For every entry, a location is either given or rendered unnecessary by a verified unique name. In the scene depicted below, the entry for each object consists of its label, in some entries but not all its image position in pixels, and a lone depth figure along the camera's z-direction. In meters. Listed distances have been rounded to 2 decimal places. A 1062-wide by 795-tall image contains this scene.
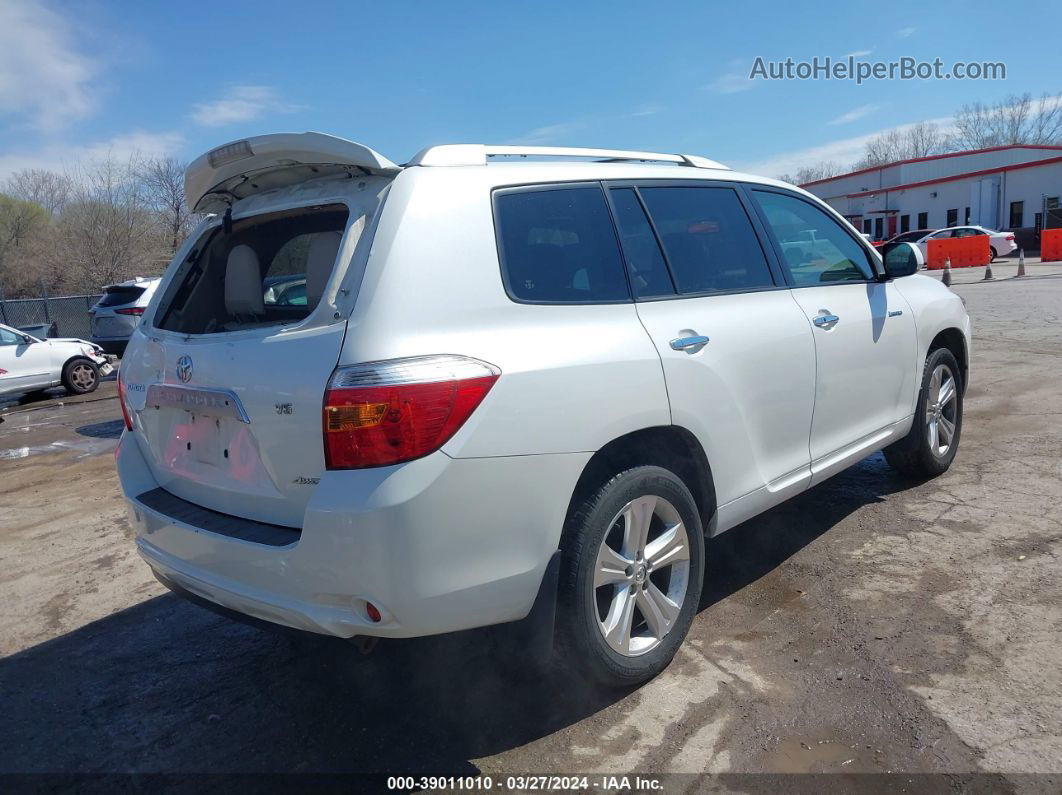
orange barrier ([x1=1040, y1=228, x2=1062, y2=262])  30.53
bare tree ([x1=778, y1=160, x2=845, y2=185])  78.34
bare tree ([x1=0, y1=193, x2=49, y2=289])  39.12
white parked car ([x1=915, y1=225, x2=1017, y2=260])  32.69
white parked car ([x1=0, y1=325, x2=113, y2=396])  12.45
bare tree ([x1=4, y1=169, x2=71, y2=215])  41.99
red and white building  40.97
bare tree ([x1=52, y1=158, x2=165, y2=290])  36.16
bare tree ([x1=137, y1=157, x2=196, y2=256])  37.50
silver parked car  14.09
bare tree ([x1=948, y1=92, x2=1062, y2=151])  74.56
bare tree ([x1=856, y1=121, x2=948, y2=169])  86.31
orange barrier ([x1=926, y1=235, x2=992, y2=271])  31.05
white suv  2.43
